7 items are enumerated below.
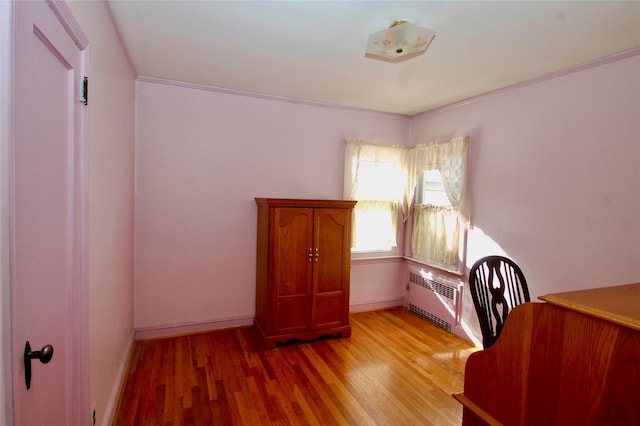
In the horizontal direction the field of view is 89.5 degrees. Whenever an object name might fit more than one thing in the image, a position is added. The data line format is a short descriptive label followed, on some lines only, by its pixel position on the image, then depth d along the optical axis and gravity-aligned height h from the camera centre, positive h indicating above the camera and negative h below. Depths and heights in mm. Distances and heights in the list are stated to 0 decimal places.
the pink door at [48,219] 901 -95
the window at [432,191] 3789 +171
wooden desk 750 -410
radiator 3521 -1083
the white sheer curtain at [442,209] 3438 -49
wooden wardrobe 3131 -692
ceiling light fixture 1937 +1037
